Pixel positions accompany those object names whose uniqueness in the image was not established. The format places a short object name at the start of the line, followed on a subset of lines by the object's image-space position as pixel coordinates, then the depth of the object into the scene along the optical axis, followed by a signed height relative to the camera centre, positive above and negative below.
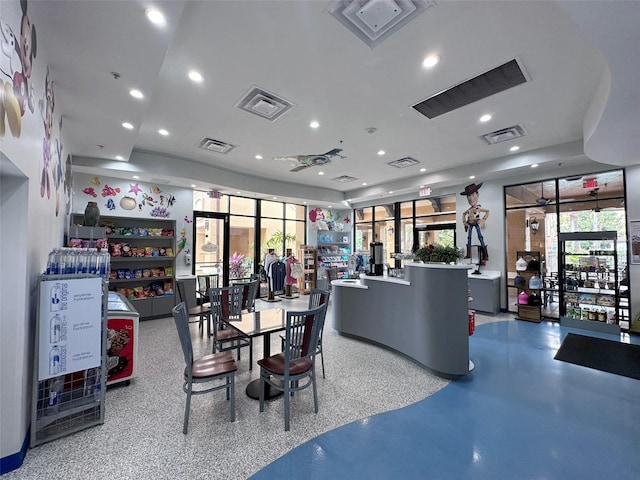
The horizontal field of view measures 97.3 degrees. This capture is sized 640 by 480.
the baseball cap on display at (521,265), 6.25 -0.40
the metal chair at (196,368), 2.39 -1.11
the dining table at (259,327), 2.89 -0.85
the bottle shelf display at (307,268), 9.59 -0.72
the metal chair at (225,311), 3.46 -0.87
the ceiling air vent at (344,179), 7.91 +1.97
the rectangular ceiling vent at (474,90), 3.15 +1.96
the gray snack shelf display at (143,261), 5.99 -0.33
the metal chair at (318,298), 3.44 -0.68
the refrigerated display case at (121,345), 3.12 -1.11
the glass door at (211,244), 7.44 +0.08
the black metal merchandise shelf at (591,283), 5.27 -0.71
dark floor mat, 3.67 -1.57
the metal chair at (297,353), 2.52 -1.00
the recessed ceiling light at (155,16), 2.00 +1.68
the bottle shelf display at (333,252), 9.85 -0.18
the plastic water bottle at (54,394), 2.39 -1.27
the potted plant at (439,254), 3.51 -0.09
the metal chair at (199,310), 4.71 -1.08
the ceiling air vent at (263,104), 3.62 +1.96
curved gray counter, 3.31 -0.90
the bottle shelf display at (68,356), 2.29 -0.93
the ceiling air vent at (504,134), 4.64 +1.94
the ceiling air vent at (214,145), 5.22 +1.96
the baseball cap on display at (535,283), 5.96 -0.76
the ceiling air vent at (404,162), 6.28 +1.96
